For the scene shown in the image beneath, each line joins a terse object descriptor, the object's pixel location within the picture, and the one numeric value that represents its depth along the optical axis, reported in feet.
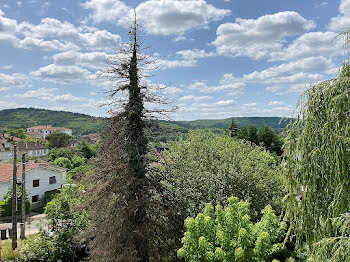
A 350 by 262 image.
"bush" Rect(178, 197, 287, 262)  27.07
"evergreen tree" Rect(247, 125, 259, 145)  153.70
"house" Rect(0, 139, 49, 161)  219.00
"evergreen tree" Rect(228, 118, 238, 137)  185.24
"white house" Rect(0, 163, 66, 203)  105.19
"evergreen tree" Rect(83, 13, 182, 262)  34.01
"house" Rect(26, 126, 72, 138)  383.86
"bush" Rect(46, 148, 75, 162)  193.77
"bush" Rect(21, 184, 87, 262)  50.47
